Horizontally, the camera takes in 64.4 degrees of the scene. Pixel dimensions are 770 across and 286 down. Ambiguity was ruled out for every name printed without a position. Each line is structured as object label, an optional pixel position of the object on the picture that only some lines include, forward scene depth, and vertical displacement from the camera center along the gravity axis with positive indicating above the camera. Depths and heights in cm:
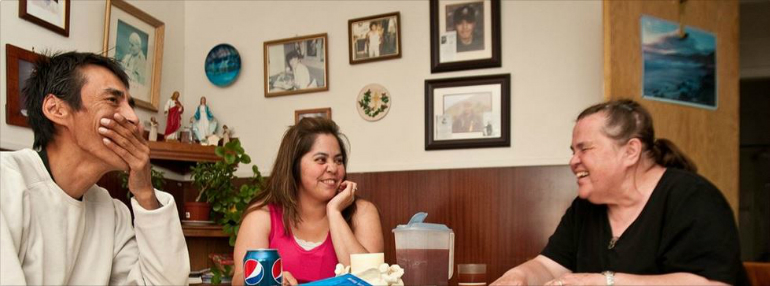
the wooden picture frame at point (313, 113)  367 +25
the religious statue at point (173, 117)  361 +21
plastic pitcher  157 -25
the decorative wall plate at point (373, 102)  355 +31
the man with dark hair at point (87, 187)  121 -7
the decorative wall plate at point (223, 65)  390 +57
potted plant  332 -18
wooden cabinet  331 -55
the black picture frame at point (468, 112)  328 +23
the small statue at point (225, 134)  376 +12
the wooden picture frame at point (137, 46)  327 +60
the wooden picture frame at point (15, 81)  260 +31
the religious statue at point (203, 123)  373 +18
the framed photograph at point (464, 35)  332 +66
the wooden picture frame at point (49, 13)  272 +64
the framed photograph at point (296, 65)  371 +54
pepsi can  125 -23
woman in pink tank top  206 -21
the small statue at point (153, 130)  345 +13
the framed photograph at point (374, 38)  353 +68
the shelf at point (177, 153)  325 +0
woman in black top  161 -18
